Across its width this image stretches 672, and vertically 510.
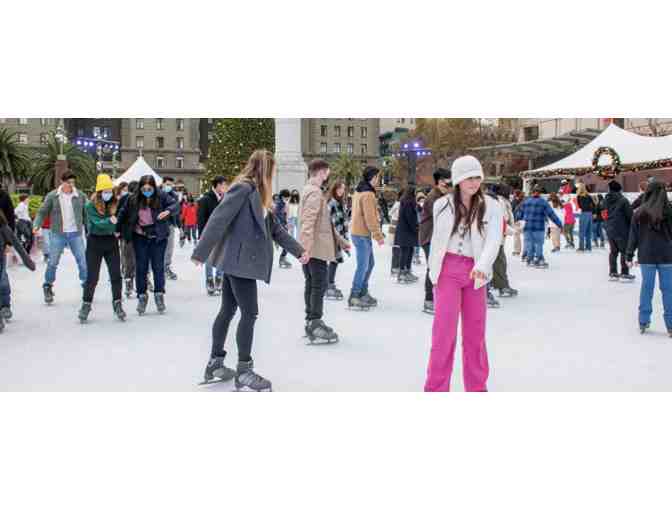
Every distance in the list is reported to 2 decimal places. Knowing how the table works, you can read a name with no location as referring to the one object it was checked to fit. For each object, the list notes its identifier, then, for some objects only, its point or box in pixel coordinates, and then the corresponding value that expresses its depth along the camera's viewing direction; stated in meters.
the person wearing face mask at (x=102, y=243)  6.86
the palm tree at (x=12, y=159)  41.41
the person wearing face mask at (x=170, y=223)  8.51
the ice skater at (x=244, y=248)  4.25
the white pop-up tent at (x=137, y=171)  21.45
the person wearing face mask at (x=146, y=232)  7.13
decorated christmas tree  32.16
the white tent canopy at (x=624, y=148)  19.61
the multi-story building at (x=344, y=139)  73.12
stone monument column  23.27
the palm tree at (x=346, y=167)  68.75
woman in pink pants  3.85
